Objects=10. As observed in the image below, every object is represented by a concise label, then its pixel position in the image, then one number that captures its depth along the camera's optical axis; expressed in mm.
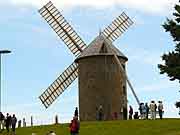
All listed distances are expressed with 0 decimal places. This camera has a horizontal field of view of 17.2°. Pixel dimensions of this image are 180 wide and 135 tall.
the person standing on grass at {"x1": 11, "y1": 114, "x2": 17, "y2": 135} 41188
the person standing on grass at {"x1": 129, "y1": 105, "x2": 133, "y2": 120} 50875
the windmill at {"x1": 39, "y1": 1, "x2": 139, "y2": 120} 56188
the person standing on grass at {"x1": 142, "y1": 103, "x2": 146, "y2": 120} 47450
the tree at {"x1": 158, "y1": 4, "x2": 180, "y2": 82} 42438
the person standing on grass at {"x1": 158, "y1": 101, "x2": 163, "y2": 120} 45103
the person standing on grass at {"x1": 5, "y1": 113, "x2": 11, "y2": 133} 43375
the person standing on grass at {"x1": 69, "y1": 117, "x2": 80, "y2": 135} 29641
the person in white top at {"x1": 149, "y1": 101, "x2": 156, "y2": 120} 44447
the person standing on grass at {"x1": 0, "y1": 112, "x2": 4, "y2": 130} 45962
